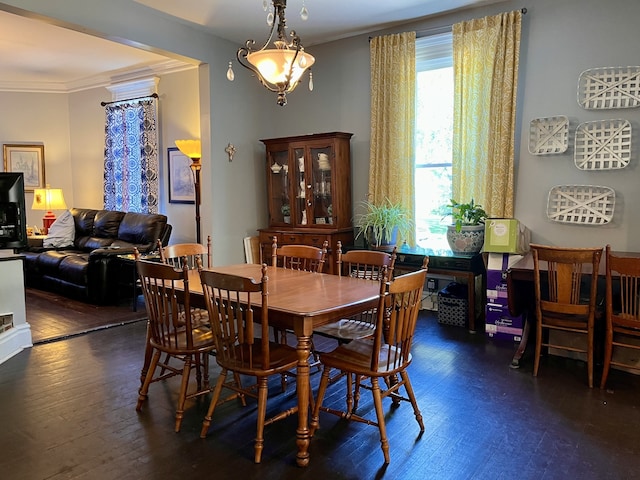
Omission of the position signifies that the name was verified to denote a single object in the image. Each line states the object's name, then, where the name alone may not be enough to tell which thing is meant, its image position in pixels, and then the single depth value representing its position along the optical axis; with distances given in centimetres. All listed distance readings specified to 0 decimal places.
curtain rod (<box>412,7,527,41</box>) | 480
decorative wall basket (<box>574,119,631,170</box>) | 396
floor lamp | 556
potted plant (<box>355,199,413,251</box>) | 498
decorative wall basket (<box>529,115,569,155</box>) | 422
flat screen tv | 396
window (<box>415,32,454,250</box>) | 494
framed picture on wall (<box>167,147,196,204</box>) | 635
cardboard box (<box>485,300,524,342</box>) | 413
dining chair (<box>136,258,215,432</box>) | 265
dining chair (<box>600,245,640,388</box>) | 304
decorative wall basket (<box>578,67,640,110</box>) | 391
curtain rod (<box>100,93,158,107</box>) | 660
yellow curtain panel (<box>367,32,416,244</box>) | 504
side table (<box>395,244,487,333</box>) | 441
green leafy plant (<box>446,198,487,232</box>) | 453
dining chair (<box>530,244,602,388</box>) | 321
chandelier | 283
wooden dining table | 234
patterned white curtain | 672
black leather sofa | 546
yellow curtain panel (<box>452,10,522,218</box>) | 439
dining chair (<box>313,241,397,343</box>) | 299
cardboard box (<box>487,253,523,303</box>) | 412
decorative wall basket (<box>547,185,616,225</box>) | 408
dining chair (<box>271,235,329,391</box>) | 354
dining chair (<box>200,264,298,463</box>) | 234
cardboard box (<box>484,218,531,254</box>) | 406
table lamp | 733
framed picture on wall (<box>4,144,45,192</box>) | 759
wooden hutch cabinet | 528
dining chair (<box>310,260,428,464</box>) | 233
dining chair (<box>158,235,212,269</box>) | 353
